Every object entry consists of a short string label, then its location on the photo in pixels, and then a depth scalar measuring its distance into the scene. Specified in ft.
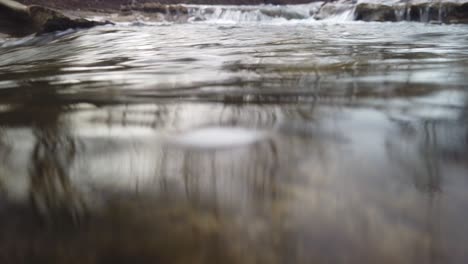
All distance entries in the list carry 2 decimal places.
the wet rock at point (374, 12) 30.91
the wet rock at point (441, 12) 27.20
